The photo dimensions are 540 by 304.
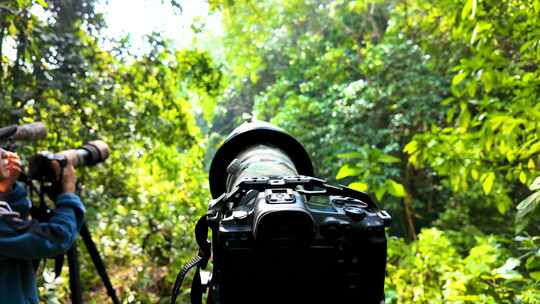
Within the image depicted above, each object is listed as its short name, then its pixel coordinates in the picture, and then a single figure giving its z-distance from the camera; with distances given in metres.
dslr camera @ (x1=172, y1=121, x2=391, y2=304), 0.51
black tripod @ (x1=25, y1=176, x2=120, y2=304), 1.52
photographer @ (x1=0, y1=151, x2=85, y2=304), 1.10
